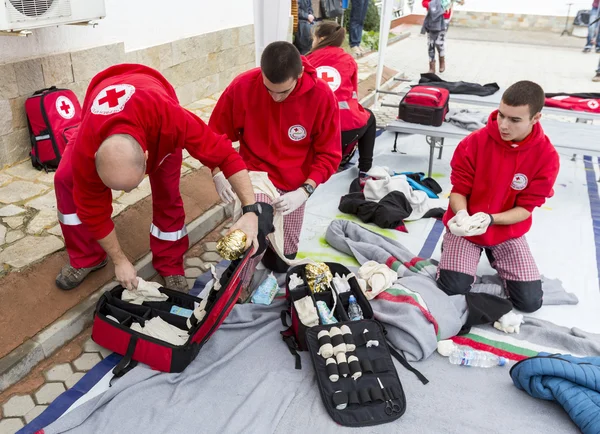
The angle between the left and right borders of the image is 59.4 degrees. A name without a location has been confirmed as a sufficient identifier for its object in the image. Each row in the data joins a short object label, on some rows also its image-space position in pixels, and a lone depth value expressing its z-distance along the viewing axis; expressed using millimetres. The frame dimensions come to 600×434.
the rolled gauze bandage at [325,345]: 2455
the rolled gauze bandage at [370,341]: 2529
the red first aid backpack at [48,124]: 4016
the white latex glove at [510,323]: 2898
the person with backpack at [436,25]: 8828
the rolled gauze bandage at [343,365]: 2389
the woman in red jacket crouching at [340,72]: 4410
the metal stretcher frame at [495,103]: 5297
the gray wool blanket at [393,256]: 3262
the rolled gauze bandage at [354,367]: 2381
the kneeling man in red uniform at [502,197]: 2977
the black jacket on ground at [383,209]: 4027
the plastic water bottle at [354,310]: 2763
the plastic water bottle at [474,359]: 2645
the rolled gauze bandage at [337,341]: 2461
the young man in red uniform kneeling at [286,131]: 3084
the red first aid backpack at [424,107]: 4938
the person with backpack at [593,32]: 12117
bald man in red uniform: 2176
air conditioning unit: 3494
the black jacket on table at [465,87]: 5875
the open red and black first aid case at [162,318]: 2459
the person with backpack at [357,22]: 9773
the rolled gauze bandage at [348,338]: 2488
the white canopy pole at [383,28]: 6156
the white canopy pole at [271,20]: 3854
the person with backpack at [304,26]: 7949
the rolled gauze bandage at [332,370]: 2375
